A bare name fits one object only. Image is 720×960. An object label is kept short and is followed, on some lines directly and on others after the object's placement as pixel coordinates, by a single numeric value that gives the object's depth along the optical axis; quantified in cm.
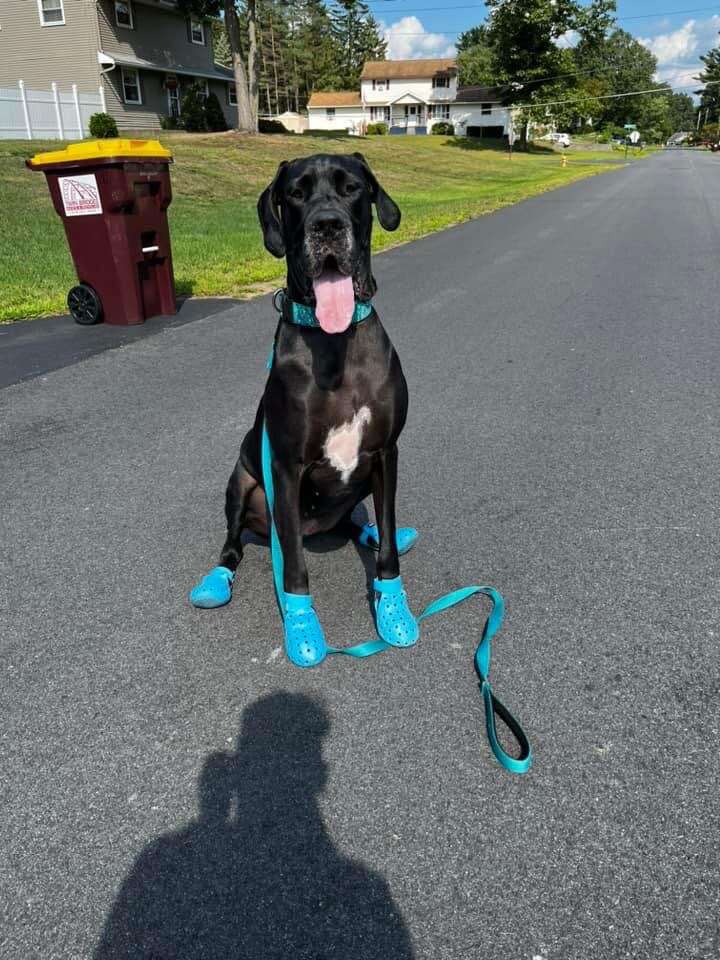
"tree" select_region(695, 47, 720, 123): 11402
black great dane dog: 236
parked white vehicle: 6948
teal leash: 204
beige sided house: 2861
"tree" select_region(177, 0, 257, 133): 2752
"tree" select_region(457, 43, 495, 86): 8955
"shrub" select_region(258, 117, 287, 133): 3906
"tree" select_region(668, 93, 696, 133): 16238
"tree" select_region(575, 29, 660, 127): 9756
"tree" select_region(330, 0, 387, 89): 10238
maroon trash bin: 658
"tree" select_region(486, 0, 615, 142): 4800
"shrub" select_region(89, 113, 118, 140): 2347
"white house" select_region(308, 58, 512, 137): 7062
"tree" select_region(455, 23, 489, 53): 11788
